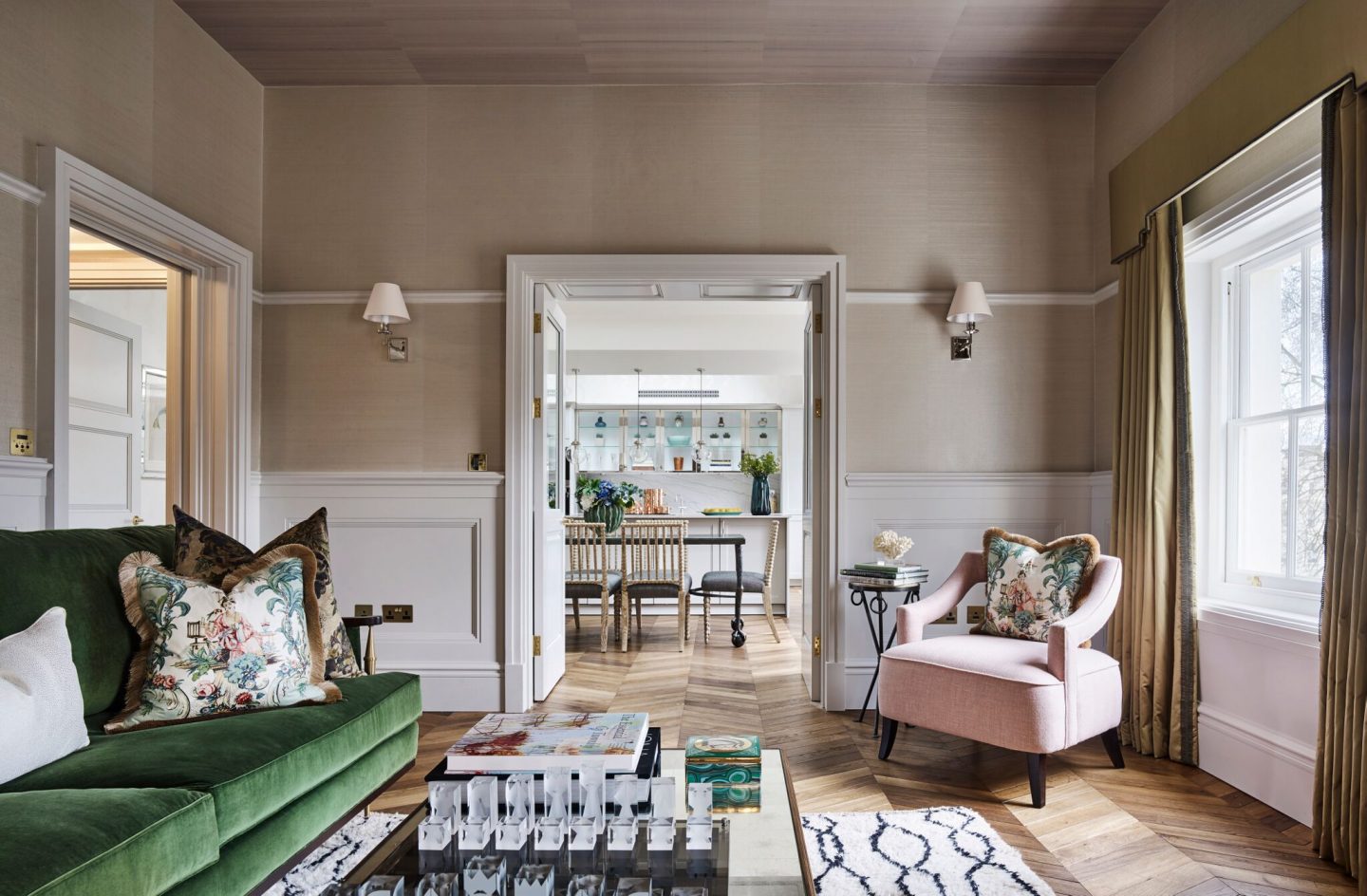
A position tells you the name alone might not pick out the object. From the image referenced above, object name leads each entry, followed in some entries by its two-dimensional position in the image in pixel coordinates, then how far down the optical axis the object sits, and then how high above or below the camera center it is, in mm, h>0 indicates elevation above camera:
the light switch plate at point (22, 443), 2754 +12
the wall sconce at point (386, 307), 4035 +646
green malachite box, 1809 -651
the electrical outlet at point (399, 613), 4191 -760
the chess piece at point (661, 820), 1475 -610
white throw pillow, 1697 -496
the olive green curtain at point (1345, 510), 2332 -137
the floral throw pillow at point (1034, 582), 3287 -472
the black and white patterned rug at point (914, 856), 2250 -1086
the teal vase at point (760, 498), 8531 -434
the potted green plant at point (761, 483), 8555 -290
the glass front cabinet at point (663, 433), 10508 +223
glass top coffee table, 1435 -699
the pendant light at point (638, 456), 10441 -42
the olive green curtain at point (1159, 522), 3287 -247
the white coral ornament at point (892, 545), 3871 -391
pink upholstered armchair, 2881 -778
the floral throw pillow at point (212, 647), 2164 -493
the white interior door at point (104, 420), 4098 +127
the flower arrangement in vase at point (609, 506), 6336 -388
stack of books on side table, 3771 -511
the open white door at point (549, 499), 4254 -236
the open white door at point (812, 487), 4254 -163
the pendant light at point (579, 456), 10241 -48
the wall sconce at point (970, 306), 4020 +668
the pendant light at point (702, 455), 10438 -25
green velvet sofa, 1476 -647
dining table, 5965 -611
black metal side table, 3832 -659
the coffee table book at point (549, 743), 1778 -608
